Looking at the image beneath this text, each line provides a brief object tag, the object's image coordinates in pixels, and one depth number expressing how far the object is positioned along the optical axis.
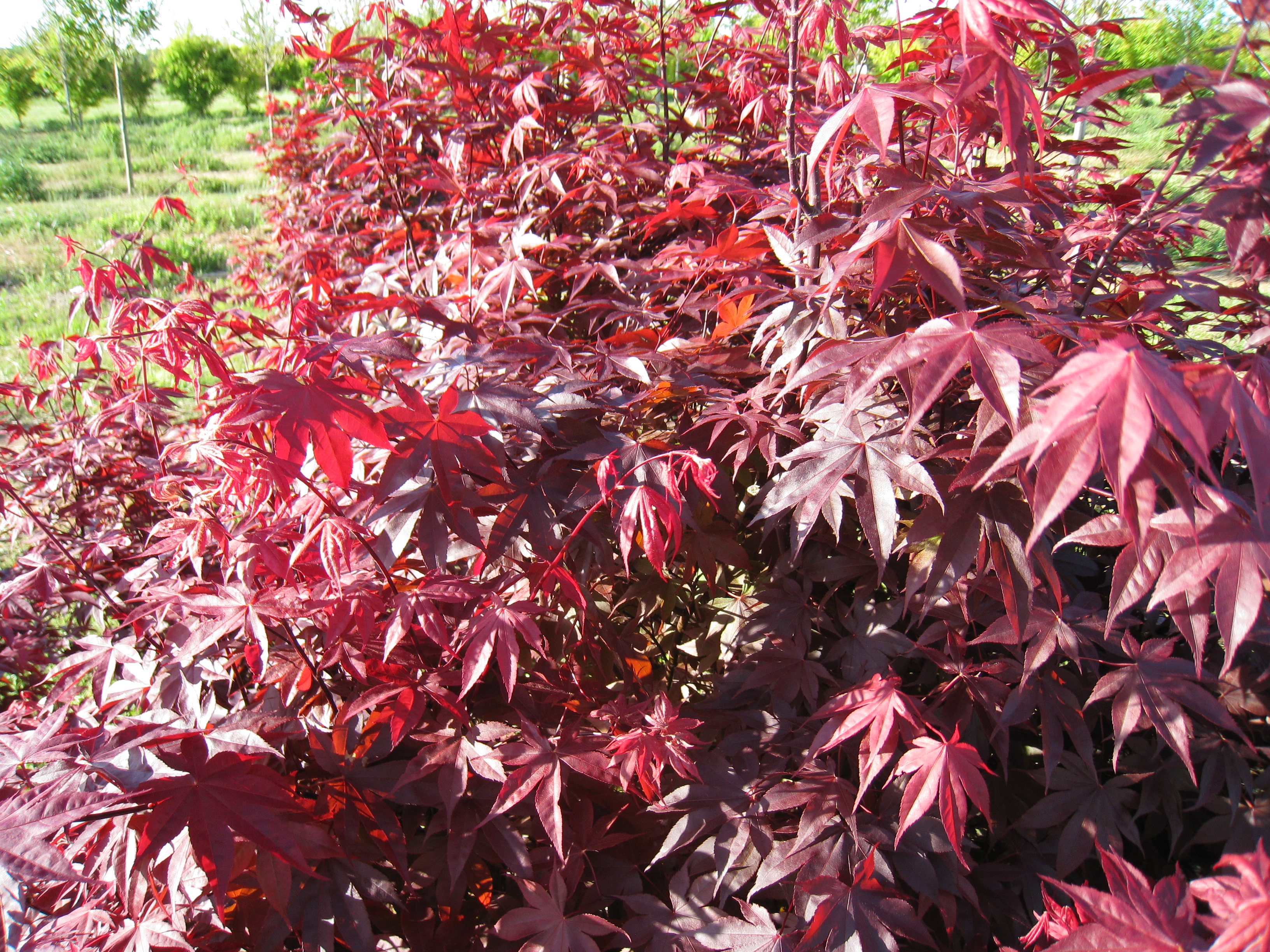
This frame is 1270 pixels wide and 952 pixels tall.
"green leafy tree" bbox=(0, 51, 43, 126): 21.11
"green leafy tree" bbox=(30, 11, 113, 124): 16.56
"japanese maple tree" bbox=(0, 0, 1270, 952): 1.09
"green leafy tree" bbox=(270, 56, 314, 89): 17.20
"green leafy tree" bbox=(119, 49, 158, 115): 18.94
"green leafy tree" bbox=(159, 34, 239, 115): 23.98
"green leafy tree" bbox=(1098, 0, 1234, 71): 5.52
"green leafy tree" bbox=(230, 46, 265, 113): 18.62
